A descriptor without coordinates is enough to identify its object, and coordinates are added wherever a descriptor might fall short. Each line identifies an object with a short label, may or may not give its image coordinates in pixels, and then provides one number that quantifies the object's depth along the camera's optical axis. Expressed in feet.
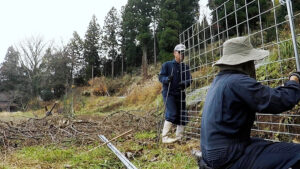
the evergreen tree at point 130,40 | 69.46
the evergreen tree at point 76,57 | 85.40
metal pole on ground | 7.46
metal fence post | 5.76
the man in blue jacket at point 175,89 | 11.89
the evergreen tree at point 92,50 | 84.87
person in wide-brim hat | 4.07
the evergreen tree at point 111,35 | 87.15
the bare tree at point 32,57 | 83.51
